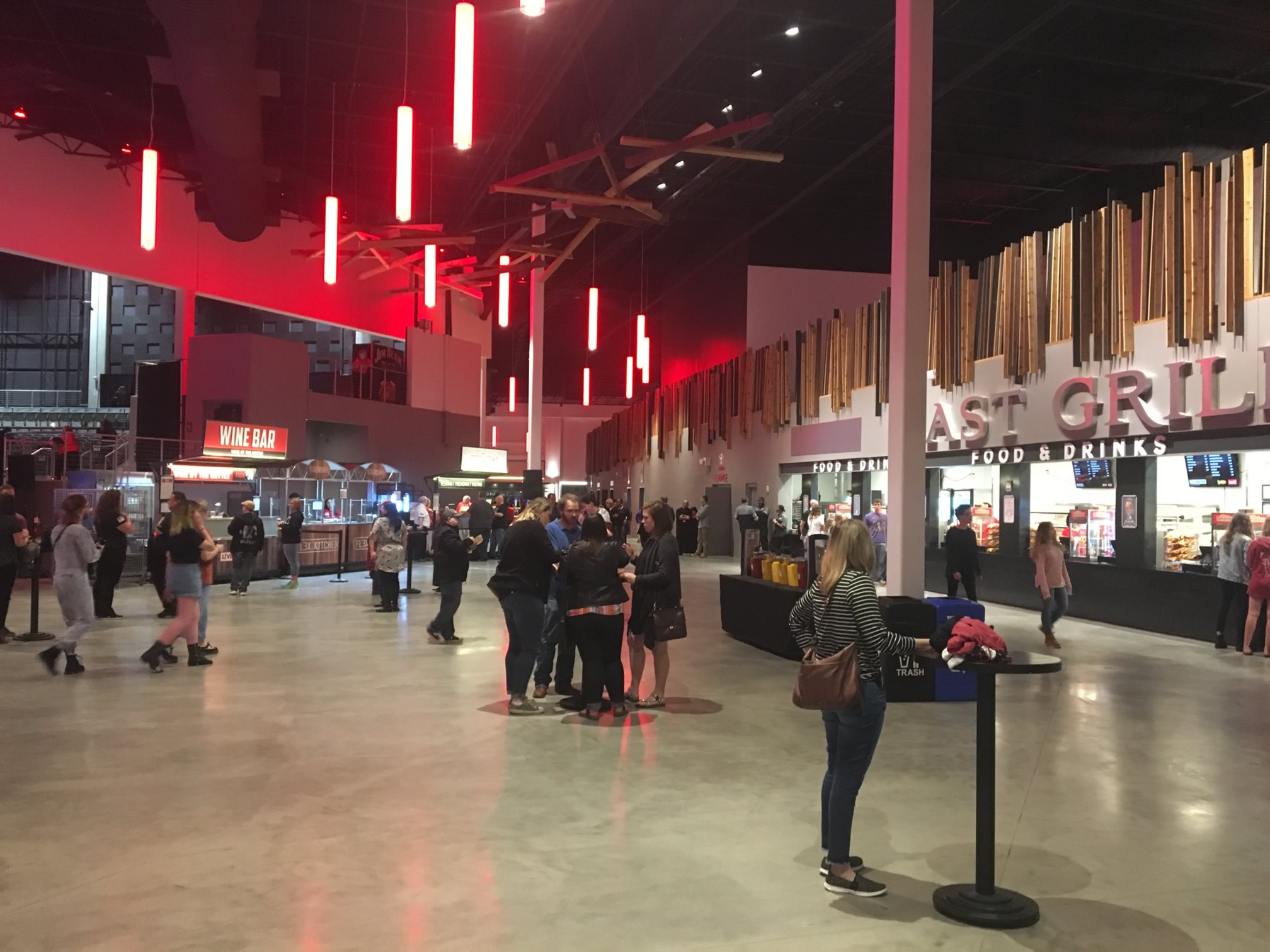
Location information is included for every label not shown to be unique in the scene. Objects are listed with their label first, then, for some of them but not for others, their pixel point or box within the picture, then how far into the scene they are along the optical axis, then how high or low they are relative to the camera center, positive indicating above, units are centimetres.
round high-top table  332 -126
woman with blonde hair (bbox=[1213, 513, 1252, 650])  942 -56
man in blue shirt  707 -103
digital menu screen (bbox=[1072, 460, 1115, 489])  1186 +47
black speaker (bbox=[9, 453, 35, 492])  1529 +36
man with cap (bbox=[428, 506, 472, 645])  954 -74
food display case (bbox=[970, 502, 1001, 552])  1412 -30
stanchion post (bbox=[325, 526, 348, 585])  1743 -98
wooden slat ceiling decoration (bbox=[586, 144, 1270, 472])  985 +288
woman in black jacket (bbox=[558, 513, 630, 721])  622 -65
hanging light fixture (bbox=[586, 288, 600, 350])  1684 +340
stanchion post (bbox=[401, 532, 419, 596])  1445 -117
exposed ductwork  895 +467
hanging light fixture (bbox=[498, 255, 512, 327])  1781 +400
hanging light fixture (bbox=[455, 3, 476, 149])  681 +317
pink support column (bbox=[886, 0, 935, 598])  772 +175
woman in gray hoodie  757 -67
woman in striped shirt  359 -58
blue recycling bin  723 -135
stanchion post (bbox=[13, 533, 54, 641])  930 -137
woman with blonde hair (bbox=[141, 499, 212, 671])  773 -65
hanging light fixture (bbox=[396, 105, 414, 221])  860 +318
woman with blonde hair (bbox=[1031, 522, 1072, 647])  986 -74
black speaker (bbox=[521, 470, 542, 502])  1939 +36
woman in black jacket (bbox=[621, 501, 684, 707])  648 -56
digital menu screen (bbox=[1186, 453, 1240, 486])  1025 +47
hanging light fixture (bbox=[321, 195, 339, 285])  1241 +359
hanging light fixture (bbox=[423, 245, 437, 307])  1410 +350
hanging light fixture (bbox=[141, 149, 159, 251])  1036 +349
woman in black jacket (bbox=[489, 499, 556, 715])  644 -61
